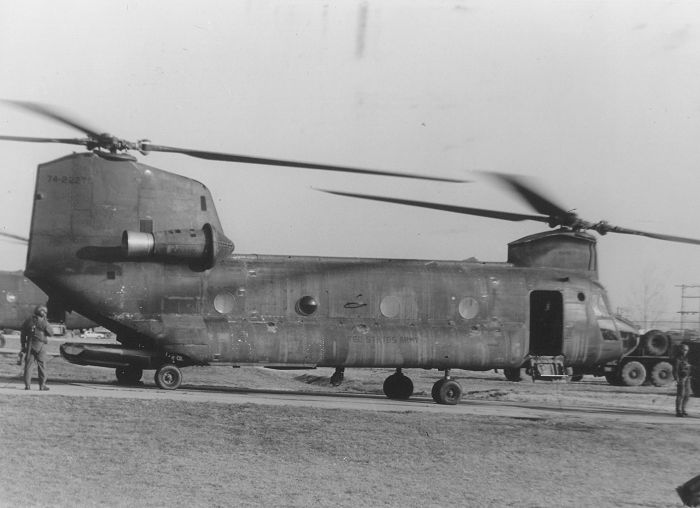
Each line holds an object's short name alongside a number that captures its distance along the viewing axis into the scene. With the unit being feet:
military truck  106.32
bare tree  350.60
